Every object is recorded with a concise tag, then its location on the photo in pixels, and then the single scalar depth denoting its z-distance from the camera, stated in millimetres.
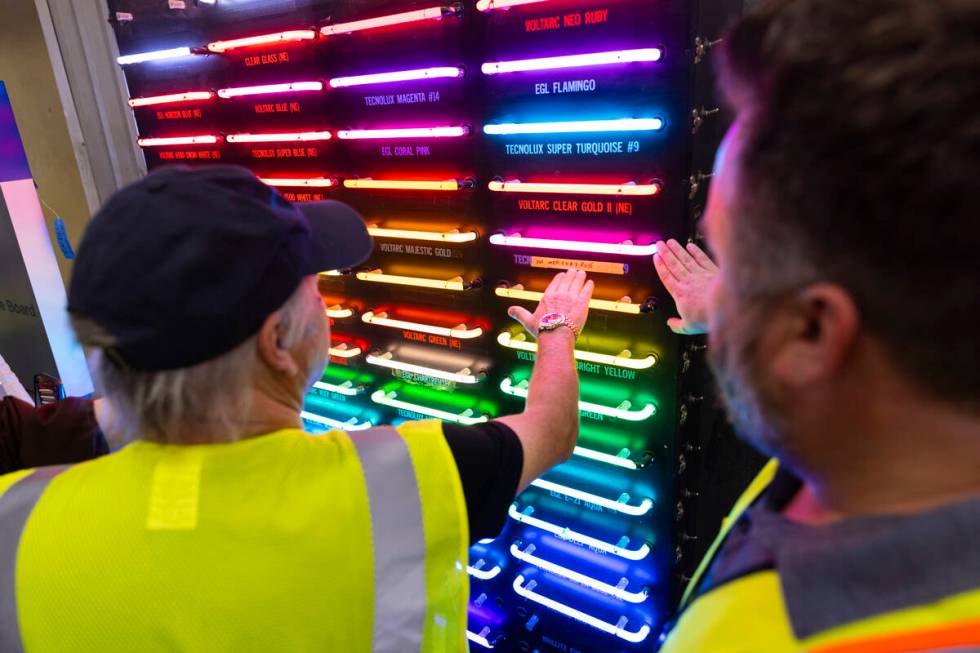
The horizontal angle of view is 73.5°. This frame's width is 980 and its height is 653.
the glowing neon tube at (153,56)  2764
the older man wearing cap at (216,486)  1078
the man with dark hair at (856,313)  609
